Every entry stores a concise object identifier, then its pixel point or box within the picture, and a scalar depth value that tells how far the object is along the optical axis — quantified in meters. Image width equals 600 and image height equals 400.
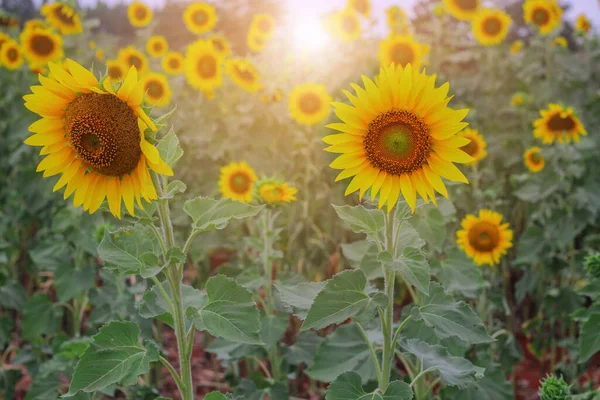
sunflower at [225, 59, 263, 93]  4.16
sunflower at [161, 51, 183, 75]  5.09
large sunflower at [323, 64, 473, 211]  1.39
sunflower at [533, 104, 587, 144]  3.09
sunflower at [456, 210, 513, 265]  2.61
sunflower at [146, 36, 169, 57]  5.73
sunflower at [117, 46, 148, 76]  4.71
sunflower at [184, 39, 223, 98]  4.34
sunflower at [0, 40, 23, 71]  4.54
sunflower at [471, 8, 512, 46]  4.74
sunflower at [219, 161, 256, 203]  2.96
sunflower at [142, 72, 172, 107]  4.25
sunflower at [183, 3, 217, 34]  5.43
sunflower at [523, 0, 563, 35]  4.57
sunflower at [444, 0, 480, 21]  4.78
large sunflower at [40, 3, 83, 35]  4.91
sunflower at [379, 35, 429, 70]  4.10
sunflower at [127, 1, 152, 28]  6.34
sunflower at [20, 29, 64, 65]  4.48
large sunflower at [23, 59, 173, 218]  1.28
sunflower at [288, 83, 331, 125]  3.63
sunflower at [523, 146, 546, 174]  3.40
